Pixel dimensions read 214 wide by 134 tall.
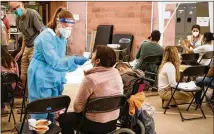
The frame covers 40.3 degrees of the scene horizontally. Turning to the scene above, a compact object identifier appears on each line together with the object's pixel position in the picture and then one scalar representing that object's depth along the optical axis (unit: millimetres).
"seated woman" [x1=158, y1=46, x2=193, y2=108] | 3143
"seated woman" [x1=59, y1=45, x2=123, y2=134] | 1896
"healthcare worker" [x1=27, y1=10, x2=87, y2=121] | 2127
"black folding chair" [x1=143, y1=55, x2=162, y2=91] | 3867
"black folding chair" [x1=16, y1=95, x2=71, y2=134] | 1716
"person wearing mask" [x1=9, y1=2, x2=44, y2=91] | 2960
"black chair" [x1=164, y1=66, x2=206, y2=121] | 3007
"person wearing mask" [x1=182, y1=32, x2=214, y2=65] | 3223
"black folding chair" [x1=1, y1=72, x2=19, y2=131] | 2417
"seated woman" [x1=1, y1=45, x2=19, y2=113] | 2622
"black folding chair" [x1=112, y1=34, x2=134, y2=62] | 4457
